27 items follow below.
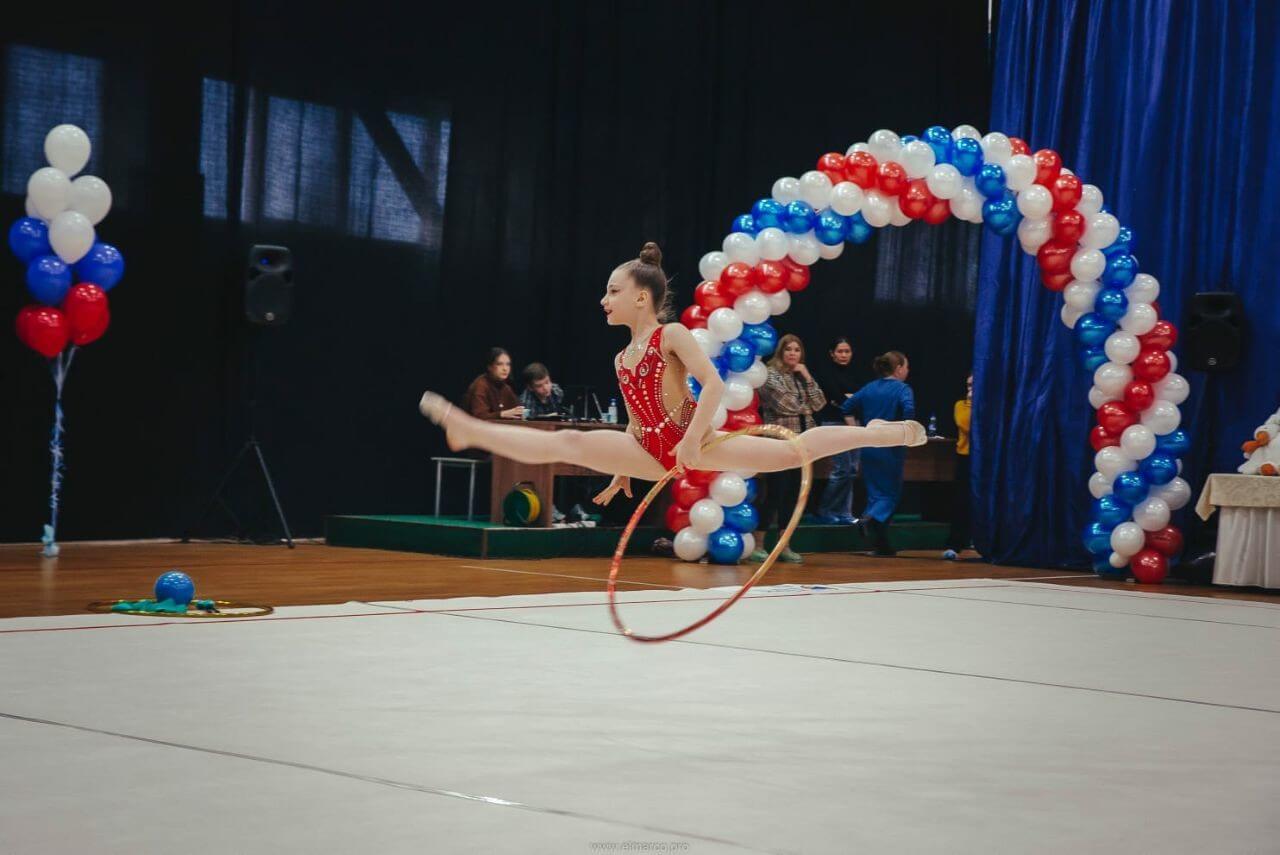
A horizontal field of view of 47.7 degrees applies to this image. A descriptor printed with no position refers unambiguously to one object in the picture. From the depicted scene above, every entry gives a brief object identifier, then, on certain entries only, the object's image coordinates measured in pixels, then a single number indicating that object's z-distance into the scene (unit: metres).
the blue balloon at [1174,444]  9.39
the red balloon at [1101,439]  9.59
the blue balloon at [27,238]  8.43
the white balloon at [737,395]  9.06
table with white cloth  9.02
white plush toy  9.05
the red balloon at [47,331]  8.51
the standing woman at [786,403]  9.99
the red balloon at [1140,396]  9.35
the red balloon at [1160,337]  9.42
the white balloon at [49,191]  8.39
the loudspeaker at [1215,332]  9.59
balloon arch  9.26
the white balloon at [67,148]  8.44
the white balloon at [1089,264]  9.52
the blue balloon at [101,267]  8.66
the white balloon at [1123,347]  9.41
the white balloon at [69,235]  8.43
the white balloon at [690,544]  9.62
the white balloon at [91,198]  8.53
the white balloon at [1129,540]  9.54
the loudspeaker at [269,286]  9.85
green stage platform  9.70
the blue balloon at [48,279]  8.41
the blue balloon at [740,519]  9.57
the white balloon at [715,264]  9.31
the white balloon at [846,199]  9.29
